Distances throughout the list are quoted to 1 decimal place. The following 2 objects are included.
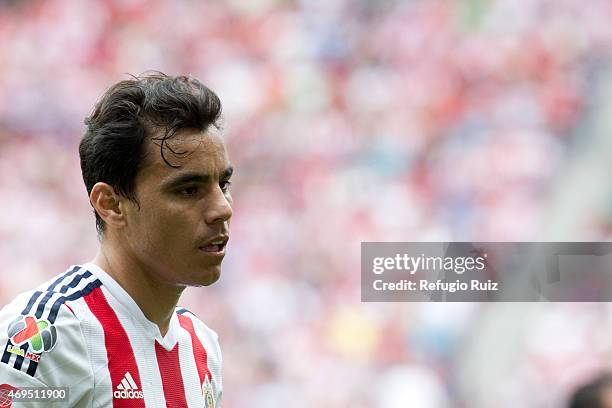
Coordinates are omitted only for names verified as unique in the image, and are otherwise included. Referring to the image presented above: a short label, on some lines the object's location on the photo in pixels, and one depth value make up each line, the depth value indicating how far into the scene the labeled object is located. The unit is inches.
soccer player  323.7
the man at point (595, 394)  357.9
